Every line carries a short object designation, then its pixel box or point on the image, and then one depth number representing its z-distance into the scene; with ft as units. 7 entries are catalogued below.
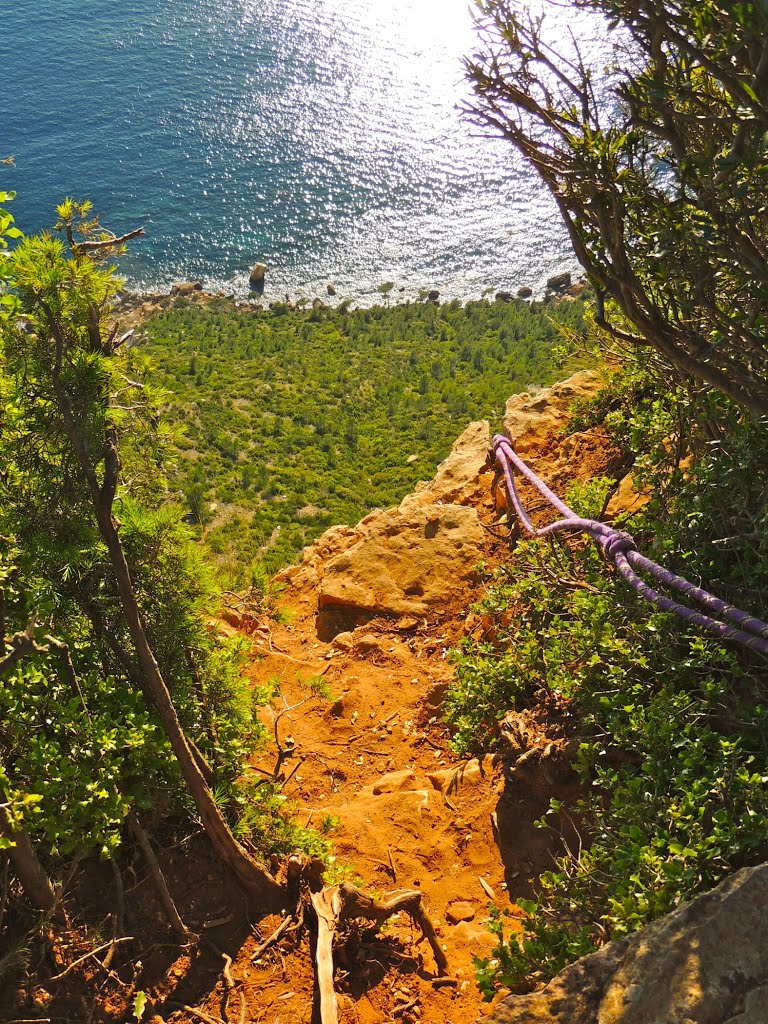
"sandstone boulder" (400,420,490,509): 27.14
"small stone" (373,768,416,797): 17.35
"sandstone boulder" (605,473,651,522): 18.54
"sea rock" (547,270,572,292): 114.52
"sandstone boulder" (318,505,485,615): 24.17
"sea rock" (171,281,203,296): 116.26
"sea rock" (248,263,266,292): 119.55
